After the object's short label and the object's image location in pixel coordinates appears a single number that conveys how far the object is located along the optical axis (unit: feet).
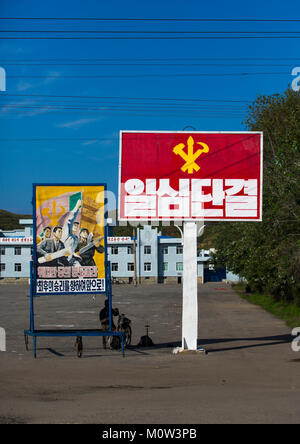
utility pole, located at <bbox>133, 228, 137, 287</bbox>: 348.55
